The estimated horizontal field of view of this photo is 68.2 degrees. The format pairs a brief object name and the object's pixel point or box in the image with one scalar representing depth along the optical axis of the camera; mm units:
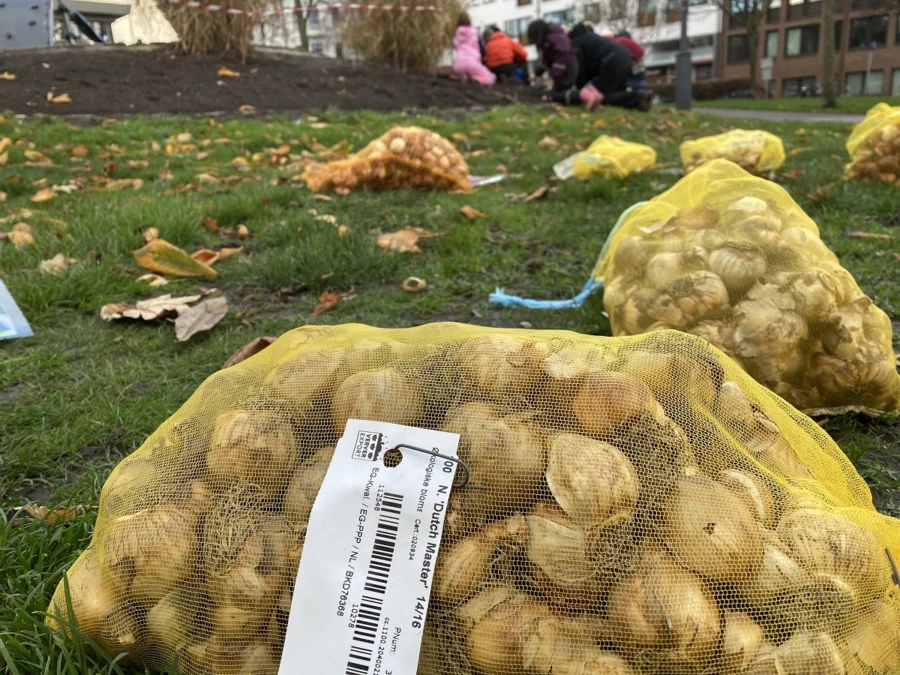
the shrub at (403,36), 10367
